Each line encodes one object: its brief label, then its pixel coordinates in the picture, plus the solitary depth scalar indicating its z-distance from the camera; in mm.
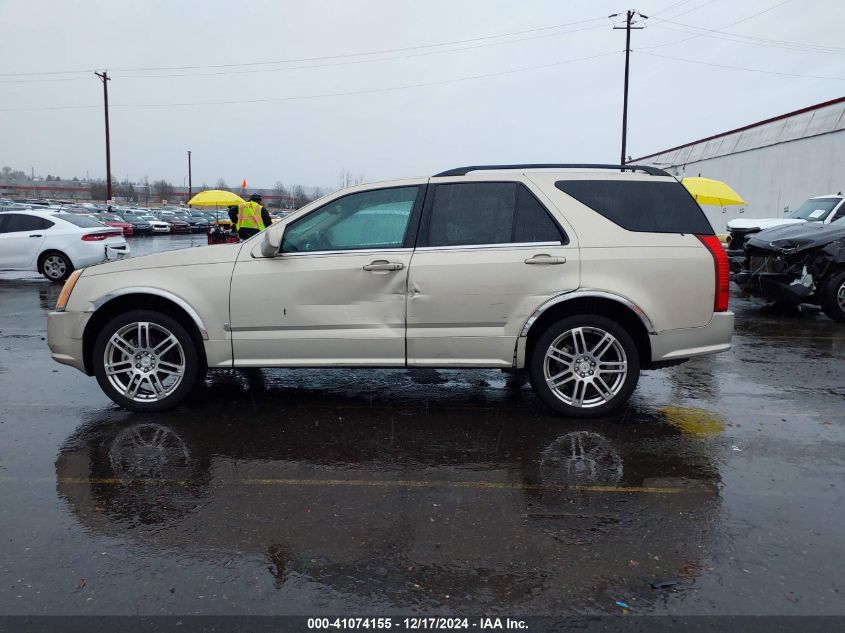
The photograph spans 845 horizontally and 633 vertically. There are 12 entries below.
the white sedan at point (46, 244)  15031
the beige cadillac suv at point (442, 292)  5074
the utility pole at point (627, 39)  36506
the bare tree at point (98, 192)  112438
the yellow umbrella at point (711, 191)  17578
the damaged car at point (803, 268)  9633
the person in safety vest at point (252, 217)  14852
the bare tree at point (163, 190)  121775
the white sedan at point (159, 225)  39250
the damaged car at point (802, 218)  13586
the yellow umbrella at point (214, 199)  27594
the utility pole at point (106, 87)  45128
